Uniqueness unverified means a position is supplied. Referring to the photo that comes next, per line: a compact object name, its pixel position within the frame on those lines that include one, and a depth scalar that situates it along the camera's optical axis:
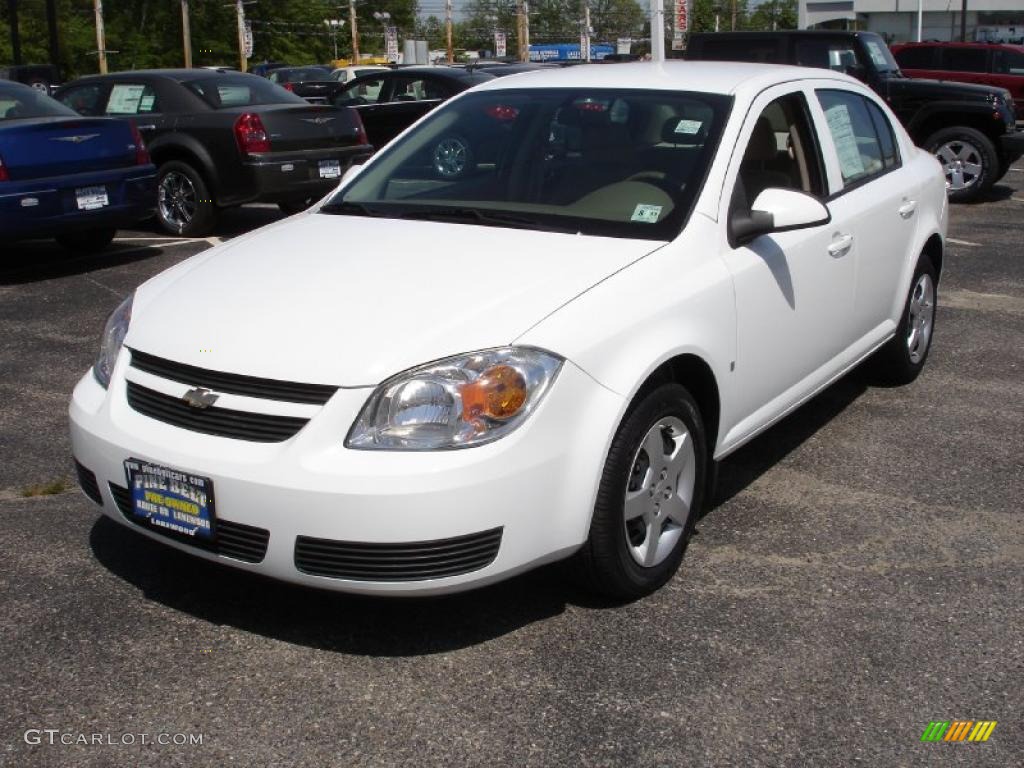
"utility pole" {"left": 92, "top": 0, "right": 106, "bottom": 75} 54.53
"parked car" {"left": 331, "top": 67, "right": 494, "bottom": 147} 15.44
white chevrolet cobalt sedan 3.26
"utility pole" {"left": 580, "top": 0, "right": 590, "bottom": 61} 47.53
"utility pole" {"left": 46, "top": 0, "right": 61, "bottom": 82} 32.53
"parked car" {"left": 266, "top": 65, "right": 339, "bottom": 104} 36.12
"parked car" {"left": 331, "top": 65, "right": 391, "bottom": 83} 34.34
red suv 19.31
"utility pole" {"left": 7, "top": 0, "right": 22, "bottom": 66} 30.44
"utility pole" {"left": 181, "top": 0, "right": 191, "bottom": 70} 58.41
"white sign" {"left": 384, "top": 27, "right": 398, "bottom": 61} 45.47
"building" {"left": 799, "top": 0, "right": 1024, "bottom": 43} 70.81
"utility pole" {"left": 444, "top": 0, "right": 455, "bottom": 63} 60.53
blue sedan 9.02
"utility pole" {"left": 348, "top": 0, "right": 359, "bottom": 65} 66.32
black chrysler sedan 11.08
